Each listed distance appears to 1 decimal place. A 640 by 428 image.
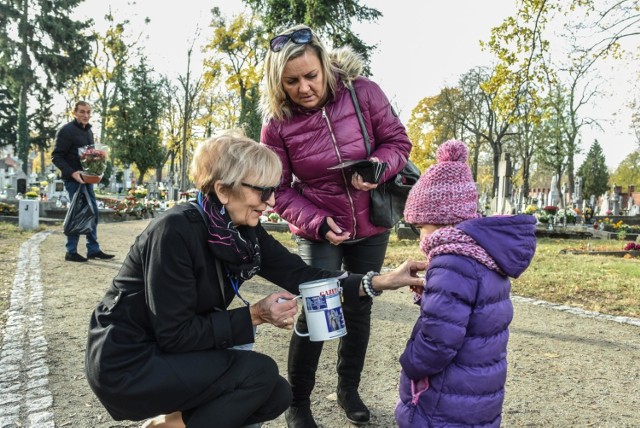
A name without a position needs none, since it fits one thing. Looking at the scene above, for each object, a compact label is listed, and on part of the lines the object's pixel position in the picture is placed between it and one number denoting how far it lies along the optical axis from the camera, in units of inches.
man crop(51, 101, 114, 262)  283.7
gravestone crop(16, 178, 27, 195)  793.6
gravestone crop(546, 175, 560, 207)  1357.0
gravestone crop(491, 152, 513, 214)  629.0
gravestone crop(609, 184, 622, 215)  1234.6
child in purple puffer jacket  72.5
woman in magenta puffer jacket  96.8
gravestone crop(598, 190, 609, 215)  1313.7
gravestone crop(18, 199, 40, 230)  476.1
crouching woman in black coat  71.6
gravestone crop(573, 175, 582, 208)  1199.2
